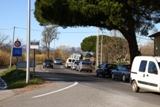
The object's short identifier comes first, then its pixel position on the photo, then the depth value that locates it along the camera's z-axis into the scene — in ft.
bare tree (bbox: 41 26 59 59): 313.73
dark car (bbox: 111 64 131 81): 94.33
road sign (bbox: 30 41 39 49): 77.77
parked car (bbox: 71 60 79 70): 177.99
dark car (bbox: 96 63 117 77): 117.19
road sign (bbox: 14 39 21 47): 94.36
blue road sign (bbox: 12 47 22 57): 89.52
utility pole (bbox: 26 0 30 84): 70.83
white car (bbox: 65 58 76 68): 204.33
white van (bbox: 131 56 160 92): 51.67
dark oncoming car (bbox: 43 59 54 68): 199.93
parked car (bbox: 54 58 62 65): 283.96
